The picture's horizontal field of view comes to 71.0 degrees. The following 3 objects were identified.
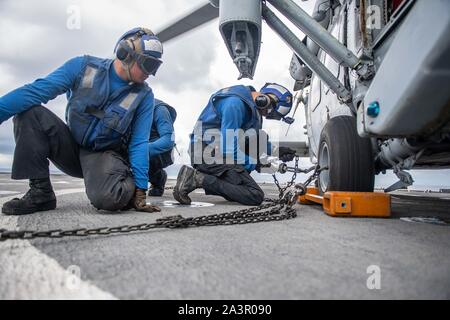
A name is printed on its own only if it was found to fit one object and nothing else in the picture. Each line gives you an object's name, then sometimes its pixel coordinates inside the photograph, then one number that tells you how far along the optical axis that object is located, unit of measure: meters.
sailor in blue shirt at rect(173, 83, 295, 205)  2.92
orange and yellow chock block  2.03
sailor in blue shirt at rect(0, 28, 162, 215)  2.05
